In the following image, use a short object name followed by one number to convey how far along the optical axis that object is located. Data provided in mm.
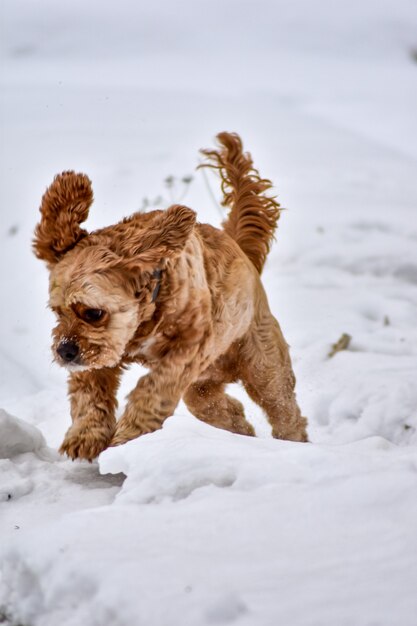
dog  6852
